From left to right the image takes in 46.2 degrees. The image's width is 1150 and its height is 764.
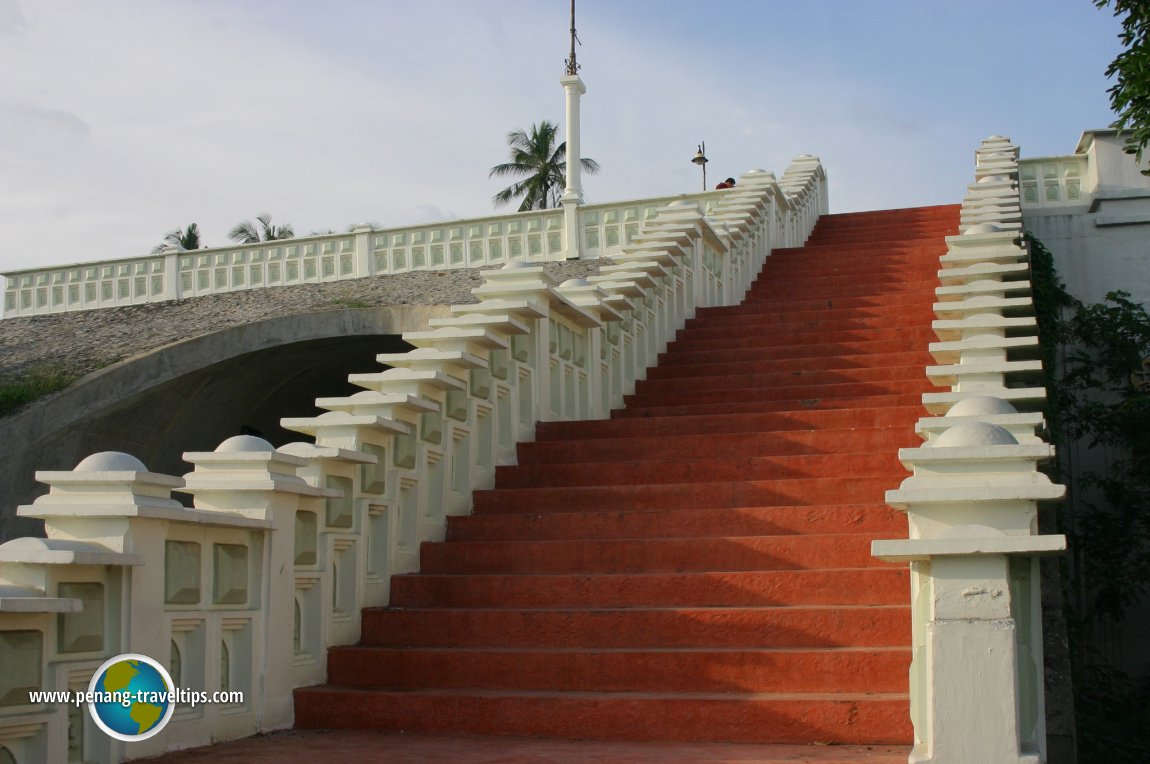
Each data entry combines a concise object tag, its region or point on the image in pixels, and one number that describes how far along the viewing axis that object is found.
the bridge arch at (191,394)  13.55
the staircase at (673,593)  6.23
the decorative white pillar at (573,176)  19.39
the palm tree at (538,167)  49.47
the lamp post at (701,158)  41.53
